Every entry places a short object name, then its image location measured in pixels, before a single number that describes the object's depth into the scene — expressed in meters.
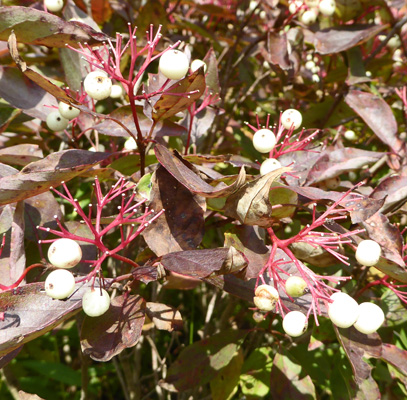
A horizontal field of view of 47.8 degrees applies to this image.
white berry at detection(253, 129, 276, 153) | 0.14
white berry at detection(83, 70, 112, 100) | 0.12
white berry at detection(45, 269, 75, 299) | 0.10
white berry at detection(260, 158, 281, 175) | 0.13
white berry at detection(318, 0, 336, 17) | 0.20
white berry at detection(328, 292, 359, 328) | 0.11
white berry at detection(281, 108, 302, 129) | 0.15
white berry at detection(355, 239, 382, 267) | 0.12
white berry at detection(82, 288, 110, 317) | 0.11
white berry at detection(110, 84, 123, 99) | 0.17
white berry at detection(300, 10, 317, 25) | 0.21
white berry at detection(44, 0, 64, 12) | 0.17
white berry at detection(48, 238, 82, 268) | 0.10
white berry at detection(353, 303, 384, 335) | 0.11
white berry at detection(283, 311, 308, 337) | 0.11
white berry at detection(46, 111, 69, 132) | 0.15
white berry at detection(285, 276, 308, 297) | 0.11
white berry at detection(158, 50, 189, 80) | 0.11
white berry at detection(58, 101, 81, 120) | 0.14
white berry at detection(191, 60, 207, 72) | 0.16
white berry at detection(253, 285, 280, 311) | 0.11
